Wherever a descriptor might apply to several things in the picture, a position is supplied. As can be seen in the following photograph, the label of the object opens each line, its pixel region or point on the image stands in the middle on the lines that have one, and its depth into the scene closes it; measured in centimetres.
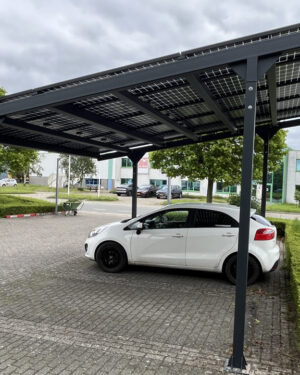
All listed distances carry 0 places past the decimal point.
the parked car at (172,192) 4025
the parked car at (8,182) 5222
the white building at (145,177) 4028
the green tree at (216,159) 1764
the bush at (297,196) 3593
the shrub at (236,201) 1598
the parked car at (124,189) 4375
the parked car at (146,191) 4150
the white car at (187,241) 677
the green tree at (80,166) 4831
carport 404
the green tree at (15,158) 2092
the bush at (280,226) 1303
